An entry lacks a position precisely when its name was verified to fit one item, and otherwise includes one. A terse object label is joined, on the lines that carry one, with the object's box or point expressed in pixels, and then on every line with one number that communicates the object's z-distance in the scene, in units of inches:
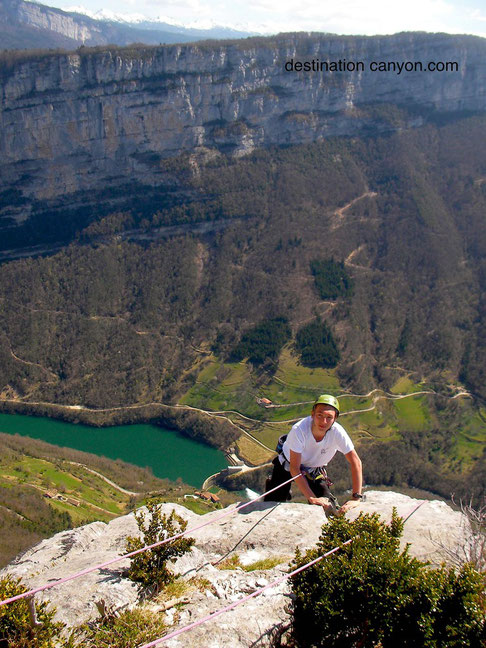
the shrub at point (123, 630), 289.3
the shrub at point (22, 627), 280.3
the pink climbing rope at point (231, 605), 293.9
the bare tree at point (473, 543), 339.9
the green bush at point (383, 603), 279.0
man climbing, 374.9
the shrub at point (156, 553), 352.2
